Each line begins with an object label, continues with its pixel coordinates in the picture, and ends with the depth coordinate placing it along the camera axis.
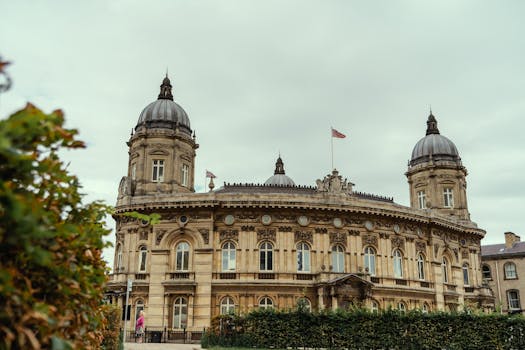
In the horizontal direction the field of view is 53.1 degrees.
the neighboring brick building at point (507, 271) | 65.62
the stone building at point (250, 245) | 39.59
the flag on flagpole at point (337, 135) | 43.75
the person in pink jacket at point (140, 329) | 35.22
